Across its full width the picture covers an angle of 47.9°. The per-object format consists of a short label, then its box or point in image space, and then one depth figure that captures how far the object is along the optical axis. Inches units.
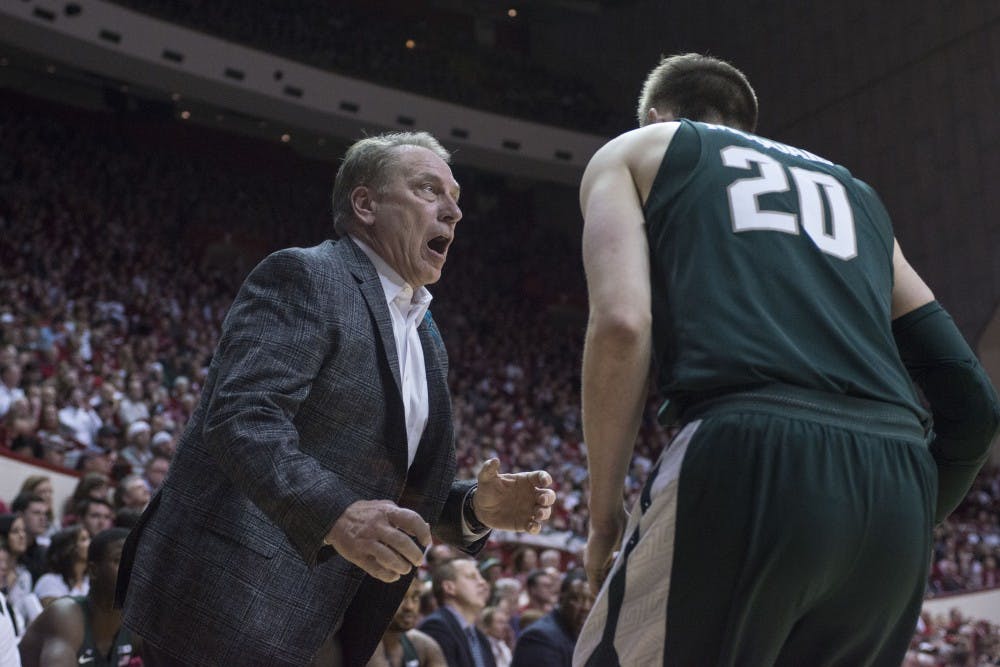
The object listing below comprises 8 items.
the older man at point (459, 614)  218.1
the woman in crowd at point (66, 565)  206.2
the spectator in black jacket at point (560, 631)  207.3
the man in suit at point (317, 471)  71.0
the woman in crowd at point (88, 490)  244.8
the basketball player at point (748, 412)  57.0
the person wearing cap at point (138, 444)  344.8
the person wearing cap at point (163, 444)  334.6
